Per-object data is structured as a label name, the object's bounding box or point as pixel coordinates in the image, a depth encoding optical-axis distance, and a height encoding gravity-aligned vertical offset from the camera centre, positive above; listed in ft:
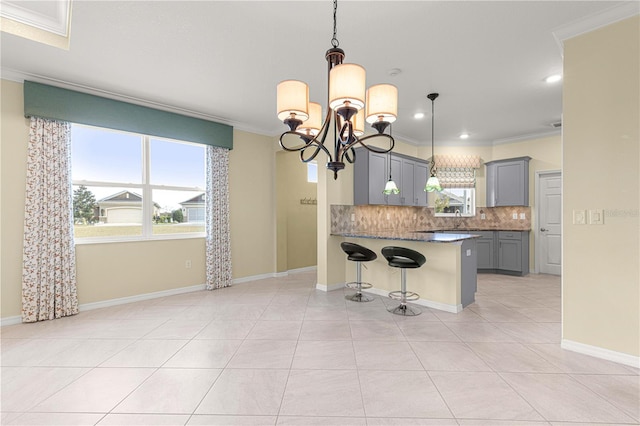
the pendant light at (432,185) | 15.30 +1.40
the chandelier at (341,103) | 5.69 +2.27
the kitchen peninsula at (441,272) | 12.39 -2.66
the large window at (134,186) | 13.17 +1.31
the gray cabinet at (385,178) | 17.06 +2.09
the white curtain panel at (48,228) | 11.37 -0.60
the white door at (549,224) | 19.31 -0.83
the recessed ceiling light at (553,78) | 11.51 +5.27
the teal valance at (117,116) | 11.61 +4.42
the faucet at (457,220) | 22.39 -0.64
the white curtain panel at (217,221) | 16.24 -0.47
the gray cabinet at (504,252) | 19.38 -2.72
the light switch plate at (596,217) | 8.07 -0.16
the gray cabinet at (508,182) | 19.93 +2.04
